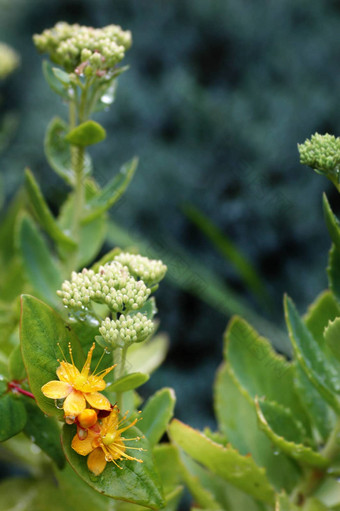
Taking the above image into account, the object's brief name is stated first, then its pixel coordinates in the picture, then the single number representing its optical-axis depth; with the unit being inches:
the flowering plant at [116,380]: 35.2
